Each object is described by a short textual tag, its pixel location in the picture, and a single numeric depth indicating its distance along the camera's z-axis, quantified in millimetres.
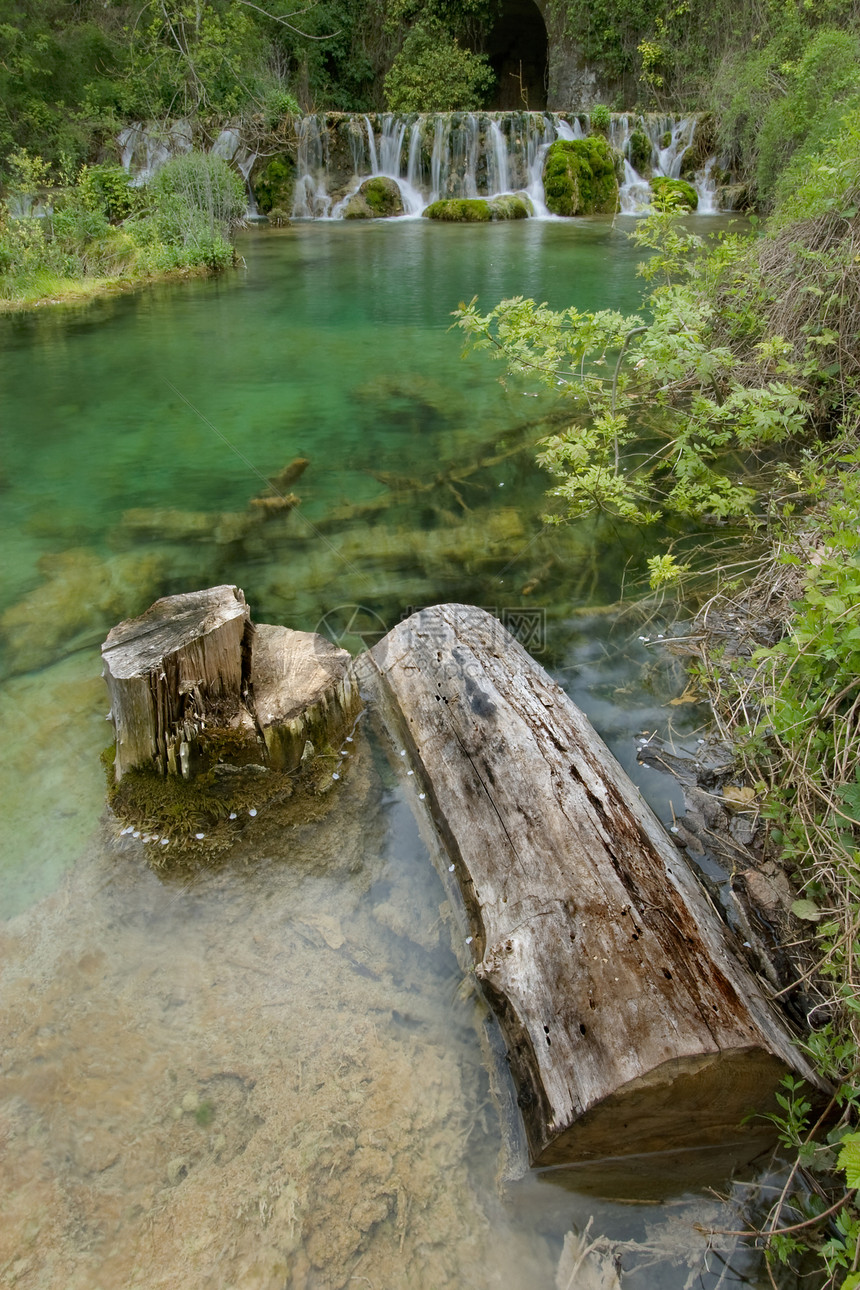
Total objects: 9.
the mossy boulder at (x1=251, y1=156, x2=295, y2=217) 19141
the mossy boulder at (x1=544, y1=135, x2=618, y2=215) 18139
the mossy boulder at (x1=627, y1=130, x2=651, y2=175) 19328
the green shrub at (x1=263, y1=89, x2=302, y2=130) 19094
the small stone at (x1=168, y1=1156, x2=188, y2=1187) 1947
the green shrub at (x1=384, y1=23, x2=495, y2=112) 23406
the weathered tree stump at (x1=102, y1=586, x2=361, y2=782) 2979
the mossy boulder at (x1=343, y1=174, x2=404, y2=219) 18984
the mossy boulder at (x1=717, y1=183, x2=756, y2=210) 17188
